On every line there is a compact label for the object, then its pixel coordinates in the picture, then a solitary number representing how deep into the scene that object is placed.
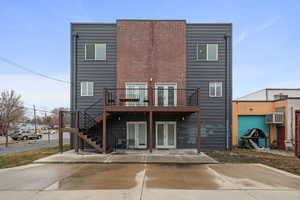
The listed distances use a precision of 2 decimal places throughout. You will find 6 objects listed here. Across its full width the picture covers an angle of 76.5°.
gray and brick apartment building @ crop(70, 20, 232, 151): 13.45
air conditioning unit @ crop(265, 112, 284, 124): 14.66
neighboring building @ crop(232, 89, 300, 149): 14.59
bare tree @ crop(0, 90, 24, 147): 21.73
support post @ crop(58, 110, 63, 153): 11.59
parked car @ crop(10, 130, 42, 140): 28.78
